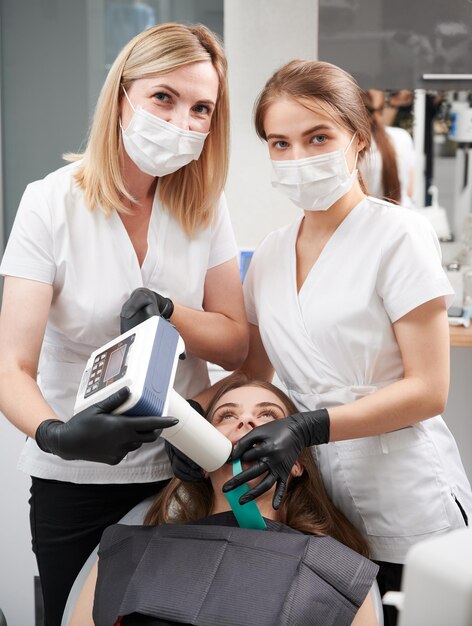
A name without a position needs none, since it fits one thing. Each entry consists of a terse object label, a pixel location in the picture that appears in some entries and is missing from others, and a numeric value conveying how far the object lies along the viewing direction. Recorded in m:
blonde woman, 1.61
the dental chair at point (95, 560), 1.56
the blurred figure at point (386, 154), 2.98
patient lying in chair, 1.46
